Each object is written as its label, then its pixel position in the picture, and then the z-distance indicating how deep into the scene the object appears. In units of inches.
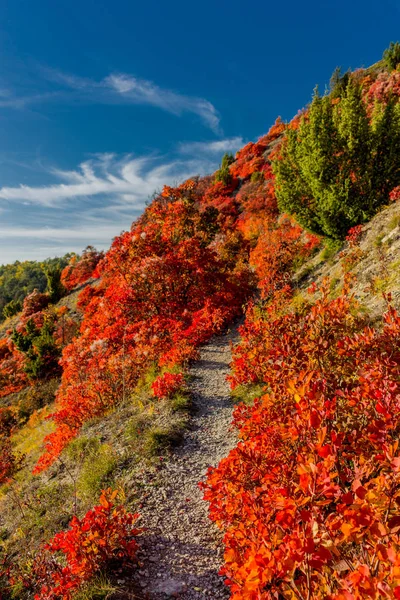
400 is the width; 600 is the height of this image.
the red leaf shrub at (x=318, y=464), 86.7
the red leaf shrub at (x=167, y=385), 382.3
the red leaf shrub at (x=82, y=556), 172.6
